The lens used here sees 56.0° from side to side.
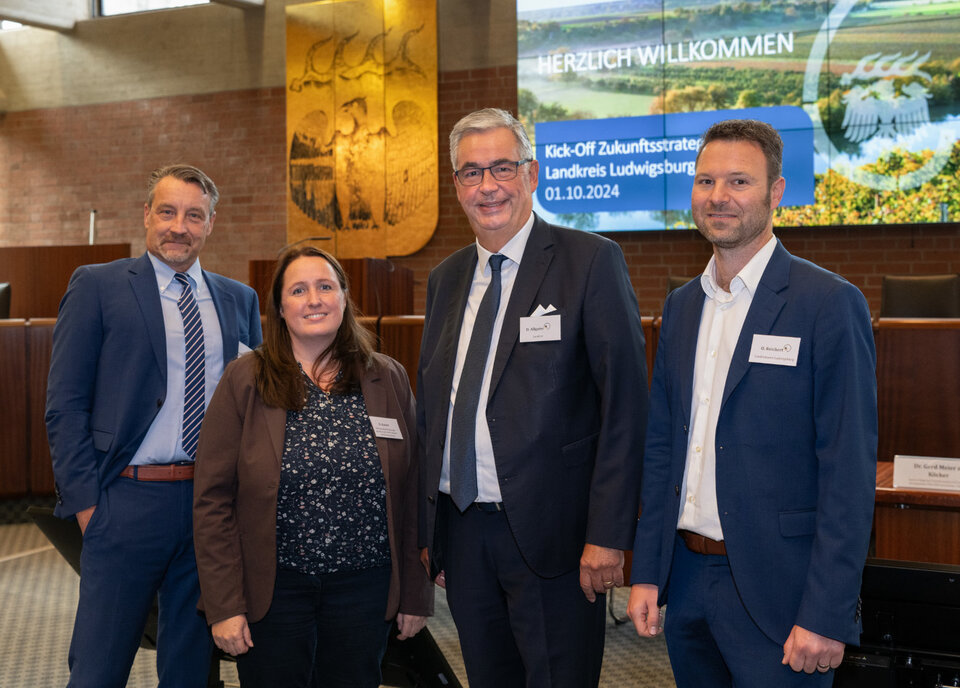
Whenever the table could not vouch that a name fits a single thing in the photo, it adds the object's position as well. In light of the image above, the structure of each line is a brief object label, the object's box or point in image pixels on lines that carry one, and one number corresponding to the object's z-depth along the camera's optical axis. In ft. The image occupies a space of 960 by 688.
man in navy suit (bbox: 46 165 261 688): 7.27
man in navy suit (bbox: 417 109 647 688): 6.00
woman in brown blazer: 6.62
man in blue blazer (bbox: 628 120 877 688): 4.99
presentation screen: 20.92
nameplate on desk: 8.50
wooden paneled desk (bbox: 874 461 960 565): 8.61
